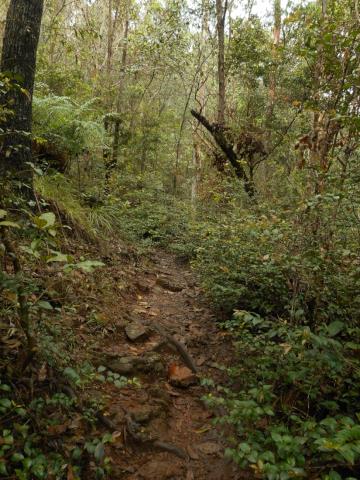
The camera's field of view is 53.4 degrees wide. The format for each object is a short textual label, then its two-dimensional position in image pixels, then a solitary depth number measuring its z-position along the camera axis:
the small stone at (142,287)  5.82
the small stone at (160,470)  2.51
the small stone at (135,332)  4.08
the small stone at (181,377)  3.61
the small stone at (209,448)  2.82
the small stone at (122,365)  3.38
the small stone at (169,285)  6.43
